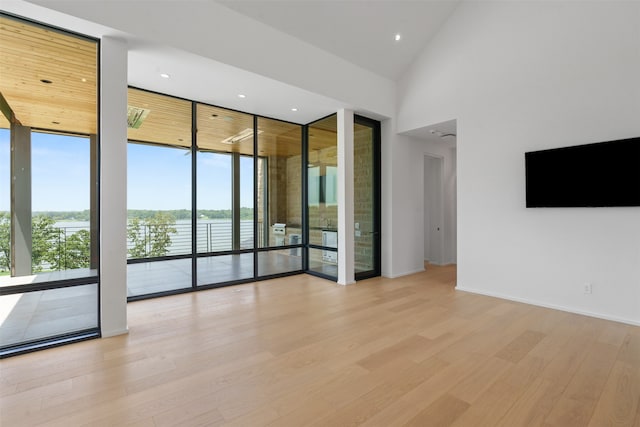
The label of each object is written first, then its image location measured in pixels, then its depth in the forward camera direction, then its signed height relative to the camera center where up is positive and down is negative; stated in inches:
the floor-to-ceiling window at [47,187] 113.6 +11.9
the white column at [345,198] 211.2 +11.3
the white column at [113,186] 122.8 +12.7
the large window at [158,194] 174.4 +13.1
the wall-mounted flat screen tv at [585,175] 135.9 +18.2
